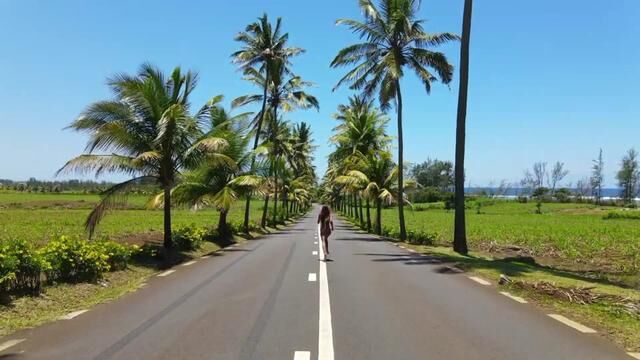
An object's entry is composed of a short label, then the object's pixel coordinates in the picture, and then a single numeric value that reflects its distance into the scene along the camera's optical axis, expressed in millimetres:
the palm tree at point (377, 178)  35781
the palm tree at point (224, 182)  22873
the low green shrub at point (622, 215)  59094
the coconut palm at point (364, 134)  42812
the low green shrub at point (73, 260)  10484
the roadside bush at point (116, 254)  12914
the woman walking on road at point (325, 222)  18656
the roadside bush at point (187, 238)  19031
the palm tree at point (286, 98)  39375
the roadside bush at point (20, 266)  8500
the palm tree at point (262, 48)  34250
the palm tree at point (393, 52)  26469
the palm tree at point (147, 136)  15656
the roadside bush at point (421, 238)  26936
